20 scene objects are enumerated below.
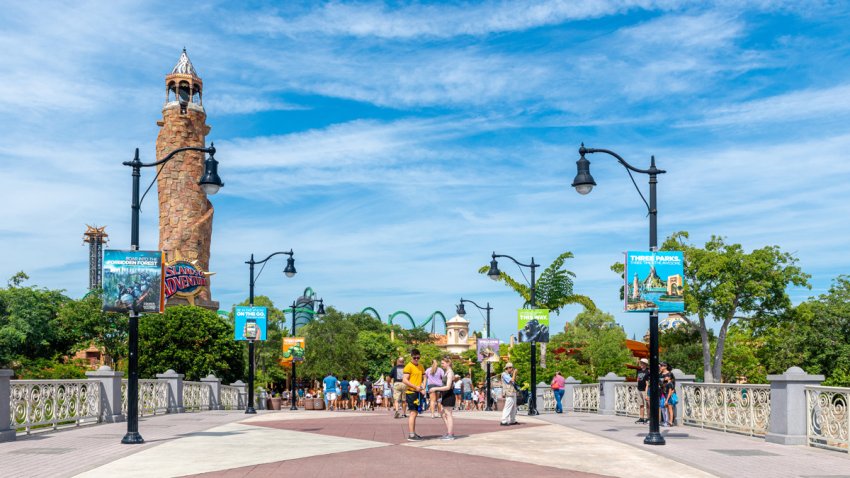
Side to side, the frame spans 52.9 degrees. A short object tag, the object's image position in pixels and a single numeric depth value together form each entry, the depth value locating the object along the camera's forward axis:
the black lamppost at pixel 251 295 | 31.43
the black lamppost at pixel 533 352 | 30.38
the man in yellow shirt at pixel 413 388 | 17.00
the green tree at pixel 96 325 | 69.94
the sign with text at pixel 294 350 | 42.66
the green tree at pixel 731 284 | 58.53
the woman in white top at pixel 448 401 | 16.92
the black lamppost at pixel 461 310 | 55.59
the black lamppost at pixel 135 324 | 16.56
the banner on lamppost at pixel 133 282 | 16.91
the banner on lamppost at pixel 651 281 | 17.16
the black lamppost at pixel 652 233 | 16.62
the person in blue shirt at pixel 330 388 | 37.87
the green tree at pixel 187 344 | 53.09
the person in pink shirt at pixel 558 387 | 31.52
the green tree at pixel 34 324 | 68.12
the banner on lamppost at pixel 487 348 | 42.19
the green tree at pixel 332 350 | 69.56
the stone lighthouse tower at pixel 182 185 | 78.75
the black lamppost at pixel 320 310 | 60.80
